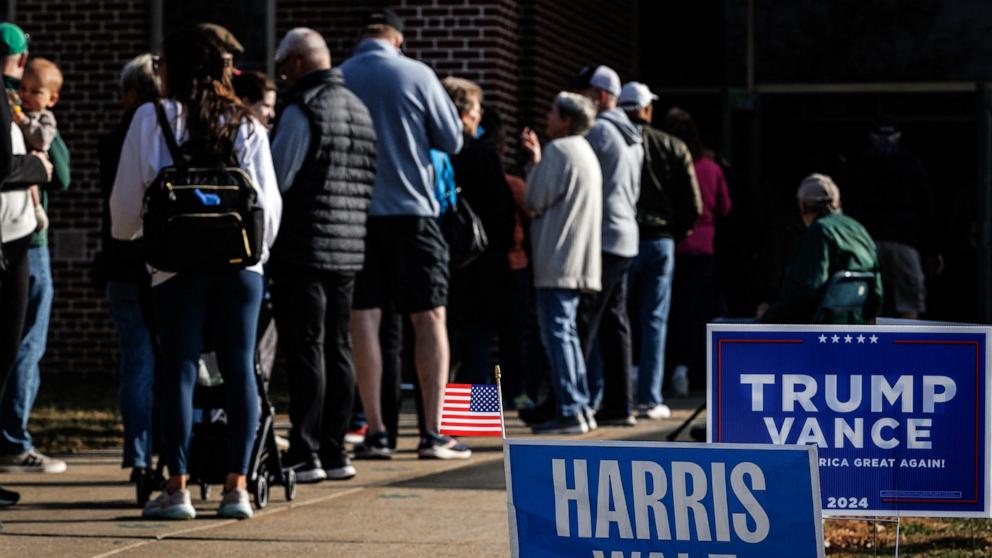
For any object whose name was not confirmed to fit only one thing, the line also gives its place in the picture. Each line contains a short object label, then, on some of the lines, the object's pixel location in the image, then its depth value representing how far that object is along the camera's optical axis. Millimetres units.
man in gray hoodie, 22641
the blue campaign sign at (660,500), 8547
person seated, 17594
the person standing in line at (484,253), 21391
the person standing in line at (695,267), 26687
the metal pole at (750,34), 37437
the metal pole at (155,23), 30844
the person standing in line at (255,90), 18094
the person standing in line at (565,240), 21672
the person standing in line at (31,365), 17672
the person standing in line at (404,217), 18406
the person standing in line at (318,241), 16578
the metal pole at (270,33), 30594
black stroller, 15250
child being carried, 16797
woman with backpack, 14094
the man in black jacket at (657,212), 24094
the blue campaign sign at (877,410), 11023
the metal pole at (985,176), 31672
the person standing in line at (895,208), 26062
